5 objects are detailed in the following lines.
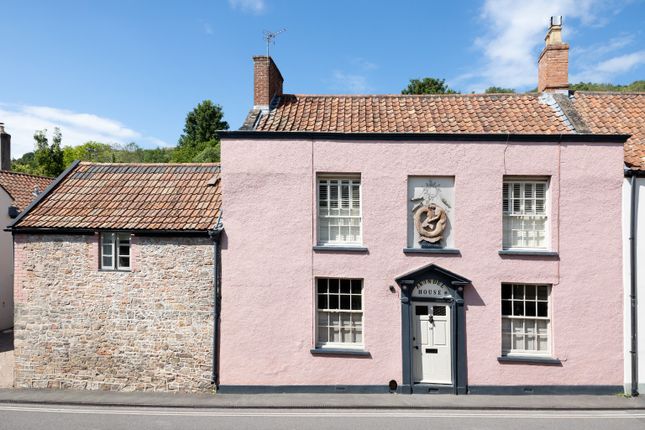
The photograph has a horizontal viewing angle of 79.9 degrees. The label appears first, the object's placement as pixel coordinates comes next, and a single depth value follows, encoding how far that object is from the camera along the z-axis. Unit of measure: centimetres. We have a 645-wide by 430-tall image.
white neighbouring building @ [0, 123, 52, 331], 1862
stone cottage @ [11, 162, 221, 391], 1125
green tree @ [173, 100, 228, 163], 5388
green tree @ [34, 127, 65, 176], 3240
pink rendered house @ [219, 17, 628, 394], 1094
